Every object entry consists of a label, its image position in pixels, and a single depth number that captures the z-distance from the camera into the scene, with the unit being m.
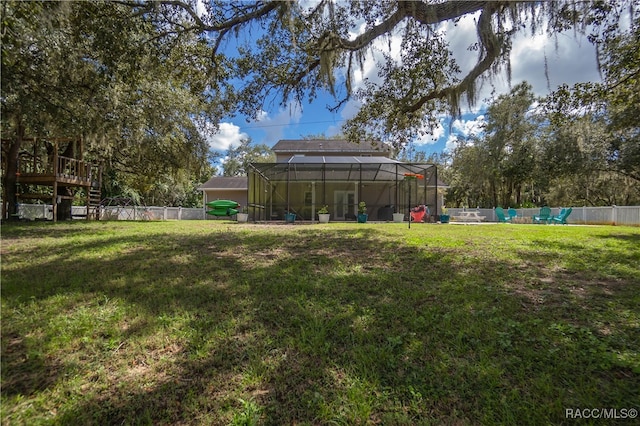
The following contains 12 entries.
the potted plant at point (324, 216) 14.25
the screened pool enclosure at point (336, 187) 15.93
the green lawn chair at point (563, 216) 15.35
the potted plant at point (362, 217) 14.21
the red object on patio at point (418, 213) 16.09
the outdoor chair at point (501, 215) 18.91
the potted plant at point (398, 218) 15.12
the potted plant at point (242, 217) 15.01
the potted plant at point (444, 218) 15.22
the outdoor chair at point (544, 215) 16.13
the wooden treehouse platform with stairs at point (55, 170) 11.70
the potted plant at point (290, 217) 14.43
